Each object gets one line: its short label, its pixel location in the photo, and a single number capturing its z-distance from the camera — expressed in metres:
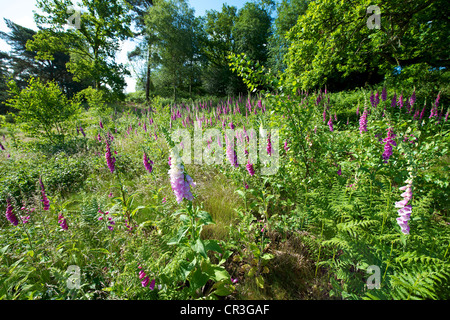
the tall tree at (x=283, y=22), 19.70
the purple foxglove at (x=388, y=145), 1.92
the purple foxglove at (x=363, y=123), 2.54
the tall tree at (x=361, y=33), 5.22
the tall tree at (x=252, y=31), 24.31
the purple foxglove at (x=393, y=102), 3.94
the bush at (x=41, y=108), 6.05
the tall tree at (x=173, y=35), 19.41
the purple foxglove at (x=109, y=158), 2.14
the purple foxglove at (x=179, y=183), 1.43
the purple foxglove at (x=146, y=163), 2.52
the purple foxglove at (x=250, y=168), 2.16
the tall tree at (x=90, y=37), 15.84
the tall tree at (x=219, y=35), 28.58
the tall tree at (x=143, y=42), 21.67
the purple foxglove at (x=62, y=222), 2.08
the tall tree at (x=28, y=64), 24.05
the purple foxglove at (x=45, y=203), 2.37
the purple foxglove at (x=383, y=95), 4.51
